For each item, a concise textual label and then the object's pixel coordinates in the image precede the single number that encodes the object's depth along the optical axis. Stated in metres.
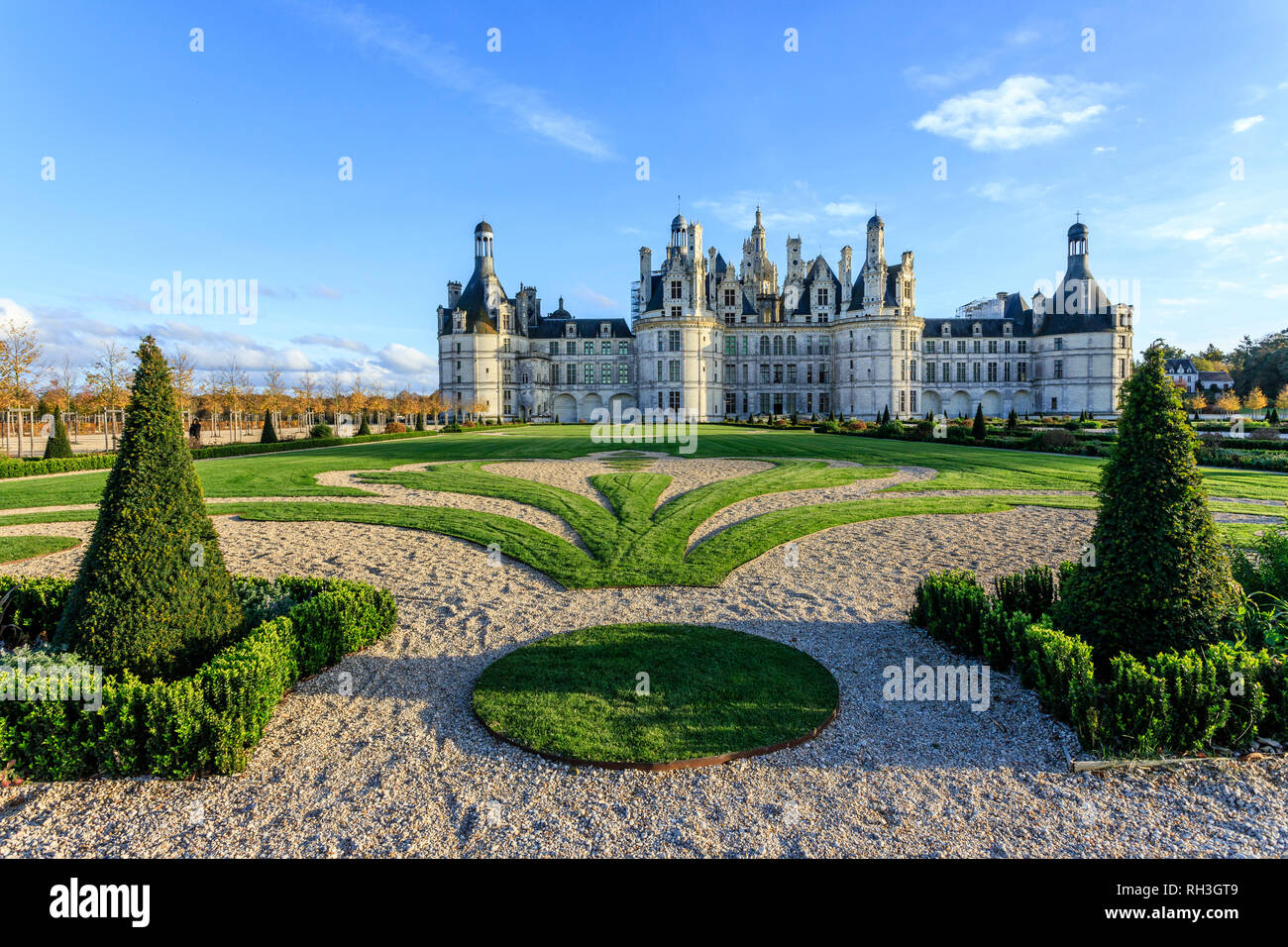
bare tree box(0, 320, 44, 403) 28.58
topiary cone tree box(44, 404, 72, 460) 24.22
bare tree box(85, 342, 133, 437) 34.25
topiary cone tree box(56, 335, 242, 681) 5.11
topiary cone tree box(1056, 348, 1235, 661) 5.26
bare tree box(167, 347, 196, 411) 33.69
